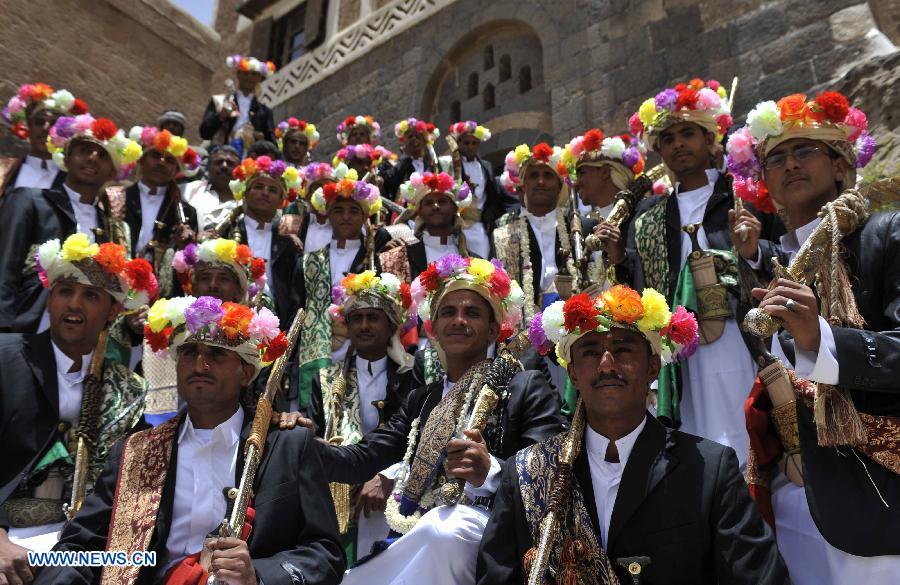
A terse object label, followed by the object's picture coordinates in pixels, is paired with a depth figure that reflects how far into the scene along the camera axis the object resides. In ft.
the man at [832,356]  8.20
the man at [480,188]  23.59
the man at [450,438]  10.44
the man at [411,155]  31.32
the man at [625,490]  8.75
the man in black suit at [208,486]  10.09
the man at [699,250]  13.12
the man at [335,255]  19.17
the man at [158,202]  22.16
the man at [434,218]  21.61
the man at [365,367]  16.29
